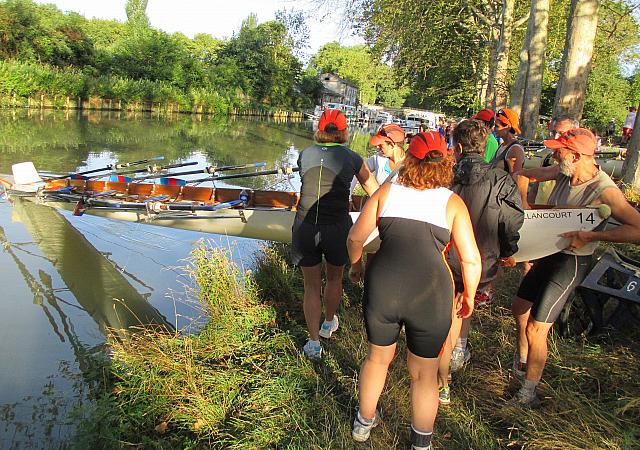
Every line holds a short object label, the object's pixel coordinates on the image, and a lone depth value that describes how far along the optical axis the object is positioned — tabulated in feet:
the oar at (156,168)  27.52
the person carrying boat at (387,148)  14.69
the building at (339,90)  290.27
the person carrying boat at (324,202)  11.44
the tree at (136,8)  217.48
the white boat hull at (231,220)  19.40
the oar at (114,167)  28.06
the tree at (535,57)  30.71
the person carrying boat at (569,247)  9.30
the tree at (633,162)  20.47
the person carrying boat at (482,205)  9.70
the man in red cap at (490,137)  12.98
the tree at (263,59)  180.75
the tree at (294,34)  203.41
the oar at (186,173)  24.86
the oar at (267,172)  21.81
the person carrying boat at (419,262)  7.62
